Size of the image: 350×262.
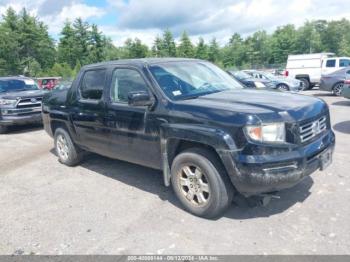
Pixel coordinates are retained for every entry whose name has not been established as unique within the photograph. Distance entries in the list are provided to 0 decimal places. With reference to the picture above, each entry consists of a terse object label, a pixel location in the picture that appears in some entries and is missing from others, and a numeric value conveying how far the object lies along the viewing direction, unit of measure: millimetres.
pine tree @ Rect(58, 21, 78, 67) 50344
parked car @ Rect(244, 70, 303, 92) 16991
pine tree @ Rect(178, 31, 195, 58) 54062
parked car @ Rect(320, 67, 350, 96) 14977
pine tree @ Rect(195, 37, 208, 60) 55562
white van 19438
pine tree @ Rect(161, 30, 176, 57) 54434
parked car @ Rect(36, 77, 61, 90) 25938
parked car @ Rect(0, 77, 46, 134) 9836
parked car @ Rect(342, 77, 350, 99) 10273
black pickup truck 3367
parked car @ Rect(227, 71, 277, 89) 16956
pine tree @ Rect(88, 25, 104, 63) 51219
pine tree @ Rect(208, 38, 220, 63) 57500
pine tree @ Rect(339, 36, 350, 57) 67400
